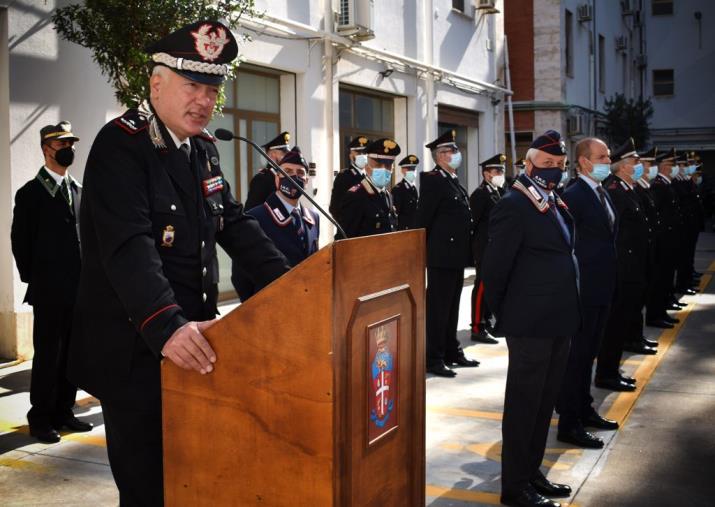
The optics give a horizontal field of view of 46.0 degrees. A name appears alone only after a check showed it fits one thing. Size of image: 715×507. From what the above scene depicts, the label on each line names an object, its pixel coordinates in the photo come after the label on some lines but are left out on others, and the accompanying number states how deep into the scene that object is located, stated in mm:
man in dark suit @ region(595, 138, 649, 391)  6906
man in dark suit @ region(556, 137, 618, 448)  5492
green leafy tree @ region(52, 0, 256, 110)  6469
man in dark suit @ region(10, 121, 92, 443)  5602
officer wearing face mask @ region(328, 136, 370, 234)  8797
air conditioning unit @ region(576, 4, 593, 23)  26047
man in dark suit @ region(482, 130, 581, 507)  4355
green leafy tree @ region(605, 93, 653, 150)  30125
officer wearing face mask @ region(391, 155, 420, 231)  10992
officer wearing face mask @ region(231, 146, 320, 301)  5789
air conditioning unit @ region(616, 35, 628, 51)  32844
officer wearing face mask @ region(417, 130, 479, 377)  8102
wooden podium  2076
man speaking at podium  2375
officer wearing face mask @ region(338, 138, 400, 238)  7859
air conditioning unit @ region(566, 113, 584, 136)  25234
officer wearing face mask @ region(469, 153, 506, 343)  9367
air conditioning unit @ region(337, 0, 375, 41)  12477
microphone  2588
